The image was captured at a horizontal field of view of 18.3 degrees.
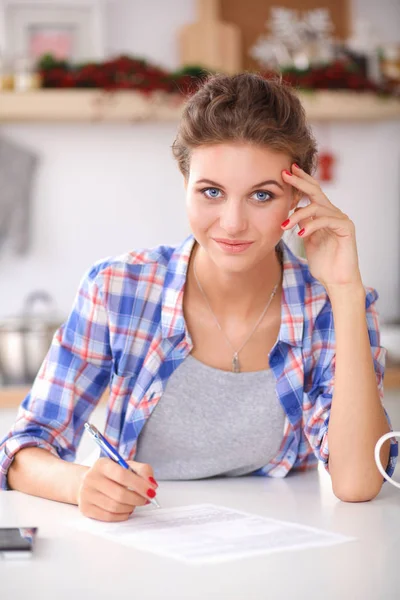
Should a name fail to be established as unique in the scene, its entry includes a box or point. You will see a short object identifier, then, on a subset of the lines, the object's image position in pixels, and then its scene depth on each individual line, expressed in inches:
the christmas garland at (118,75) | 118.9
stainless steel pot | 108.9
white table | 46.4
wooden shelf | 118.1
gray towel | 124.4
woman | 60.1
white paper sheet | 50.0
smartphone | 49.2
